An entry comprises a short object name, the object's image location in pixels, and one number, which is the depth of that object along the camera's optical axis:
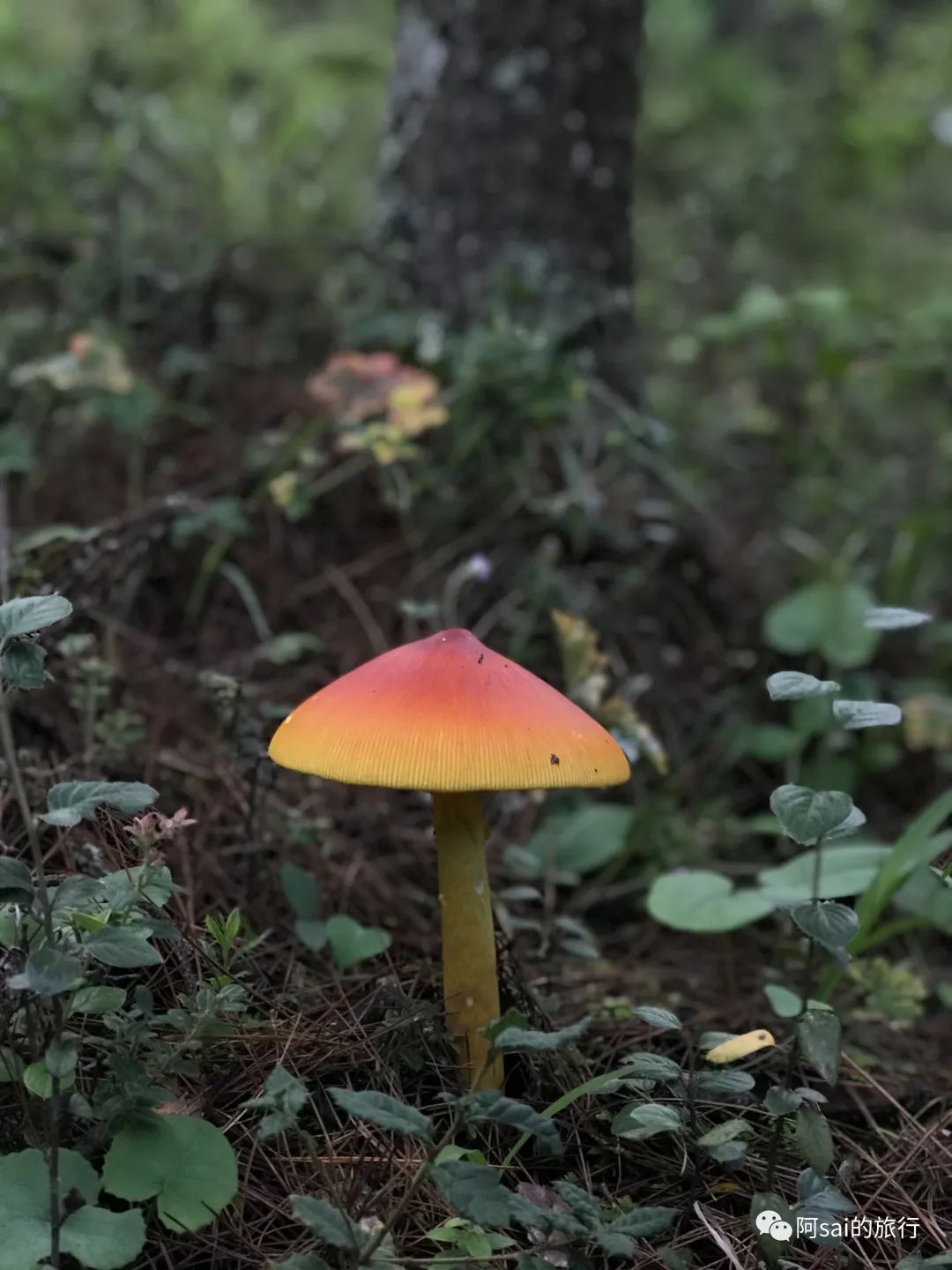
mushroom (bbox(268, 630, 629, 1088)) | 0.30
